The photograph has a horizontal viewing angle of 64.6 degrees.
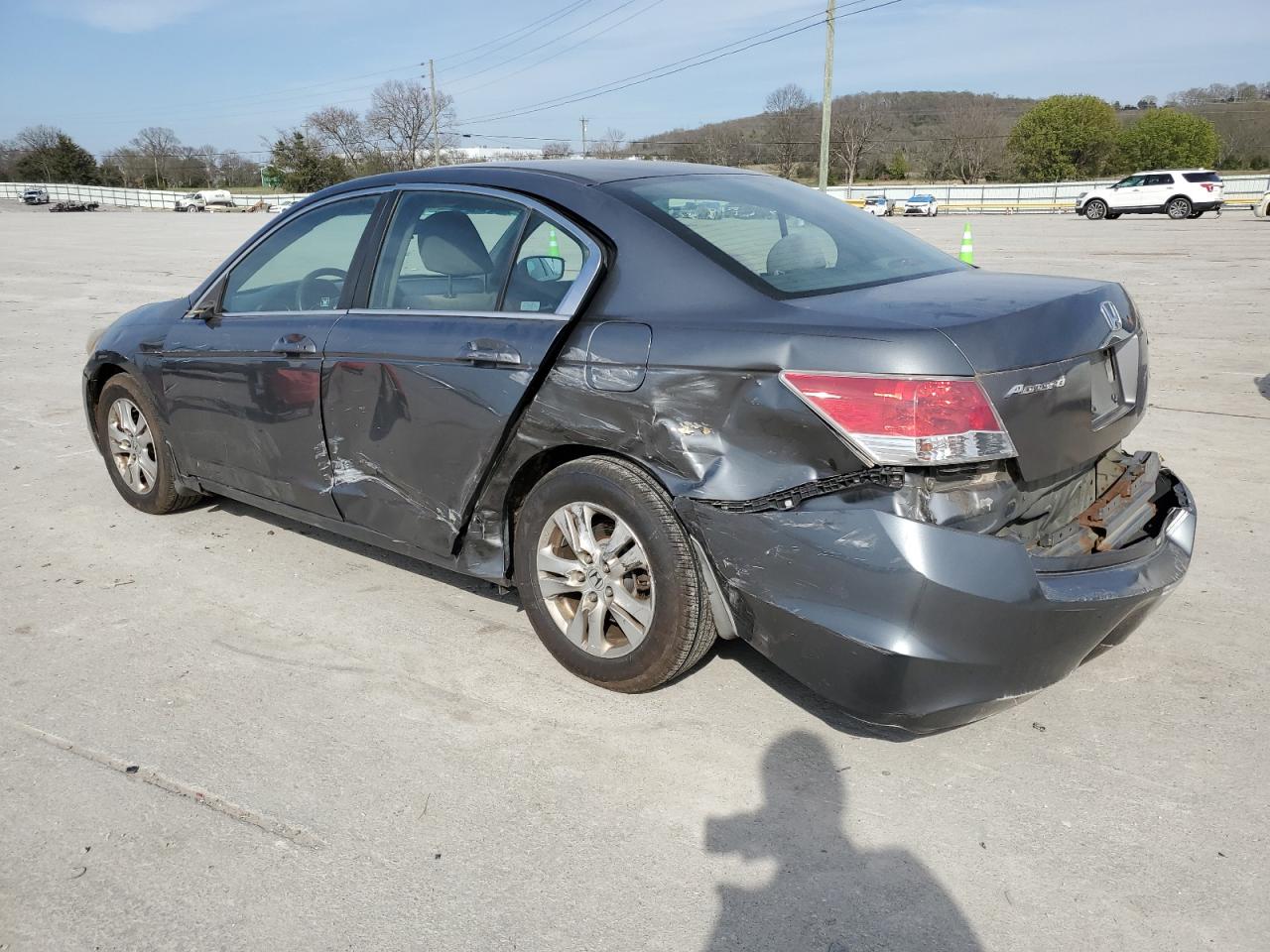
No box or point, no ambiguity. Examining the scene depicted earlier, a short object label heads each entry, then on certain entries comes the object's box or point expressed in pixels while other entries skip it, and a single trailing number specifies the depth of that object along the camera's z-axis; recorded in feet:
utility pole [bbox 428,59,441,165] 227.73
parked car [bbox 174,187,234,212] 235.81
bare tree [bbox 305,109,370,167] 287.48
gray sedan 8.50
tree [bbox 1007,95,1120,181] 236.02
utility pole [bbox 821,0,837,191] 122.72
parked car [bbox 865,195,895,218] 155.76
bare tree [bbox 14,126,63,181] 309.01
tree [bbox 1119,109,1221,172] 228.43
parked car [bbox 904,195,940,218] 153.89
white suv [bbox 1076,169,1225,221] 112.37
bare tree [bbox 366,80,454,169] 291.58
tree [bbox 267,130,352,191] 266.36
